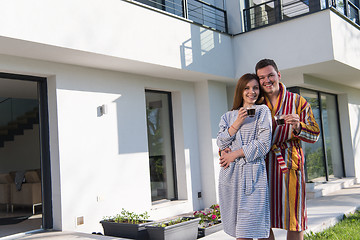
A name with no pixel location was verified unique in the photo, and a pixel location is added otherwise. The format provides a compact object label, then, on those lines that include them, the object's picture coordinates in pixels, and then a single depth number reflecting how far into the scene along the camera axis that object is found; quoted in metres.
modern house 4.77
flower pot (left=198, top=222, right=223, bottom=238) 4.91
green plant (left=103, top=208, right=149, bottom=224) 4.80
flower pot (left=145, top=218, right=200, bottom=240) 4.37
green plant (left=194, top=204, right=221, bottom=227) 5.34
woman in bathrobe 2.12
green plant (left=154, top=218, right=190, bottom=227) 4.57
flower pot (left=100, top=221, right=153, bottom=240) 4.53
